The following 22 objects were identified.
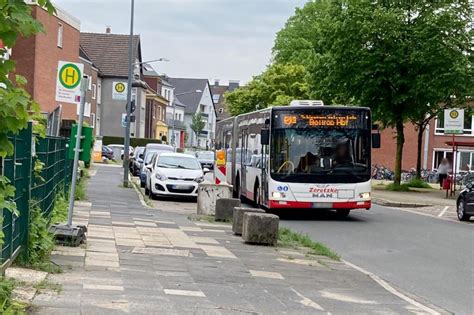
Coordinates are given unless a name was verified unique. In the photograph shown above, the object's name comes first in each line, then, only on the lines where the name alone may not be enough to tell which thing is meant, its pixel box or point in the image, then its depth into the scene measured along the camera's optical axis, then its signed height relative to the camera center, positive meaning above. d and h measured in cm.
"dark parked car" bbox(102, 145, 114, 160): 6129 -64
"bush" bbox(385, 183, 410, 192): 3710 -151
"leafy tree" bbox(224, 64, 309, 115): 6706 +607
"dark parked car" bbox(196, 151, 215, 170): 5174 -63
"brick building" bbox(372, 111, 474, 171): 6372 +78
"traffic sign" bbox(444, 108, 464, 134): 2912 +149
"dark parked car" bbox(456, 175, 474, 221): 2155 -126
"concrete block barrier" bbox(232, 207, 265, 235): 1471 -136
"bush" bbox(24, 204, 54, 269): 885 -123
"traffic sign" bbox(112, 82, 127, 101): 3703 +269
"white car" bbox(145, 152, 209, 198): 2434 -105
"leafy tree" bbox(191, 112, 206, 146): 11262 +382
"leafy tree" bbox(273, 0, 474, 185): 3319 +467
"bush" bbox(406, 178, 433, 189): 4094 -141
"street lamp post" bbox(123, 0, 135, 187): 2925 +171
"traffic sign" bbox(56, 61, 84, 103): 1309 +116
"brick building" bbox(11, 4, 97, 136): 4319 +529
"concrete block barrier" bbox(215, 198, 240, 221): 1778 -139
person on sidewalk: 4178 -60
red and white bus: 1920 -5
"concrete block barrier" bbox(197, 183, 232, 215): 1933 -121
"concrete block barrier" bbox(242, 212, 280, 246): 1340 -139
